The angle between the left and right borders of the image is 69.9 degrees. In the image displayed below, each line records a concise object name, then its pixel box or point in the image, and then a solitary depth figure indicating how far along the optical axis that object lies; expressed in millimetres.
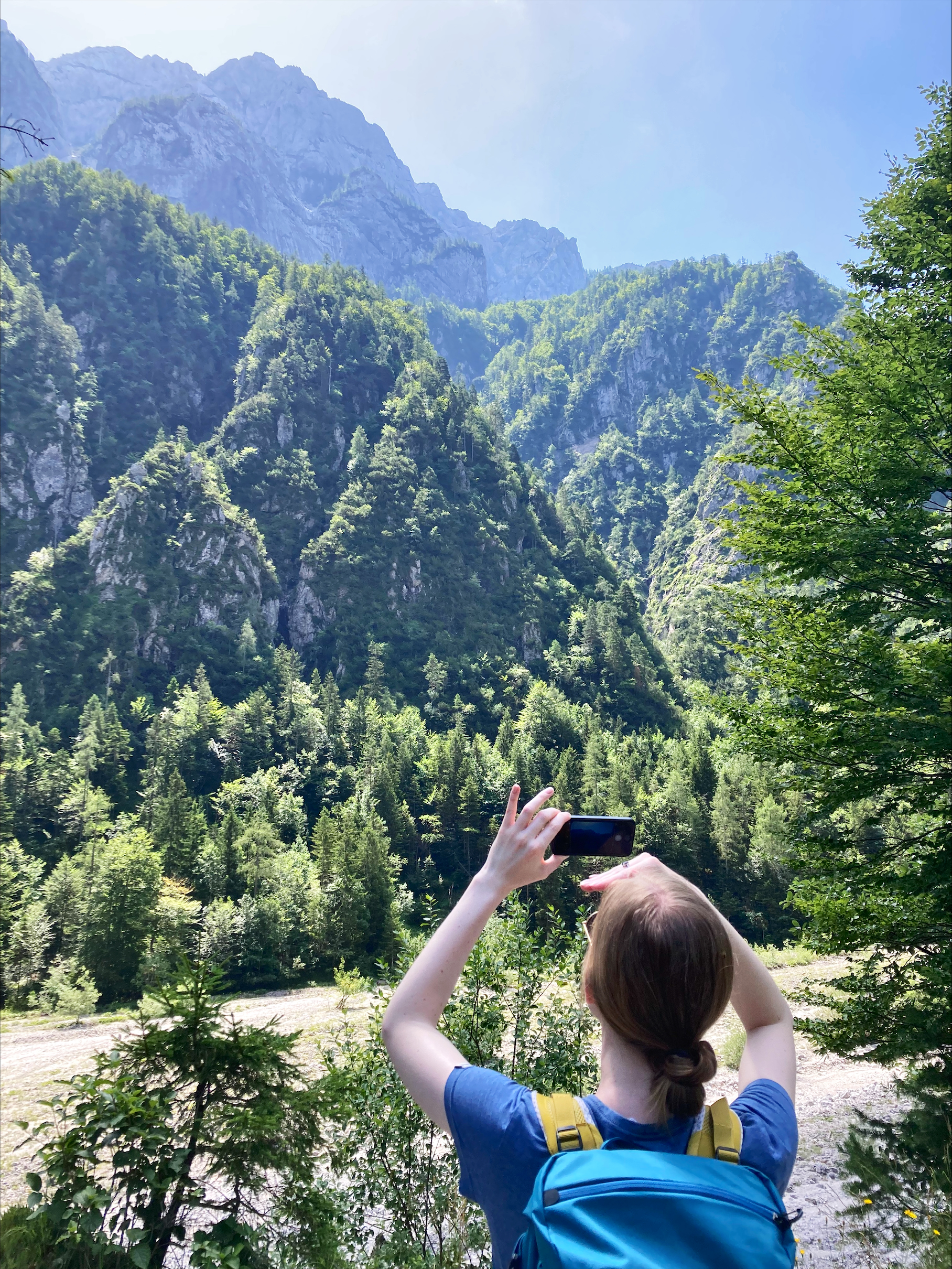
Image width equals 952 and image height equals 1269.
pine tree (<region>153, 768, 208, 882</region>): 43656
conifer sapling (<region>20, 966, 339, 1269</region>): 3449
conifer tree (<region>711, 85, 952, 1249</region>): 5797
